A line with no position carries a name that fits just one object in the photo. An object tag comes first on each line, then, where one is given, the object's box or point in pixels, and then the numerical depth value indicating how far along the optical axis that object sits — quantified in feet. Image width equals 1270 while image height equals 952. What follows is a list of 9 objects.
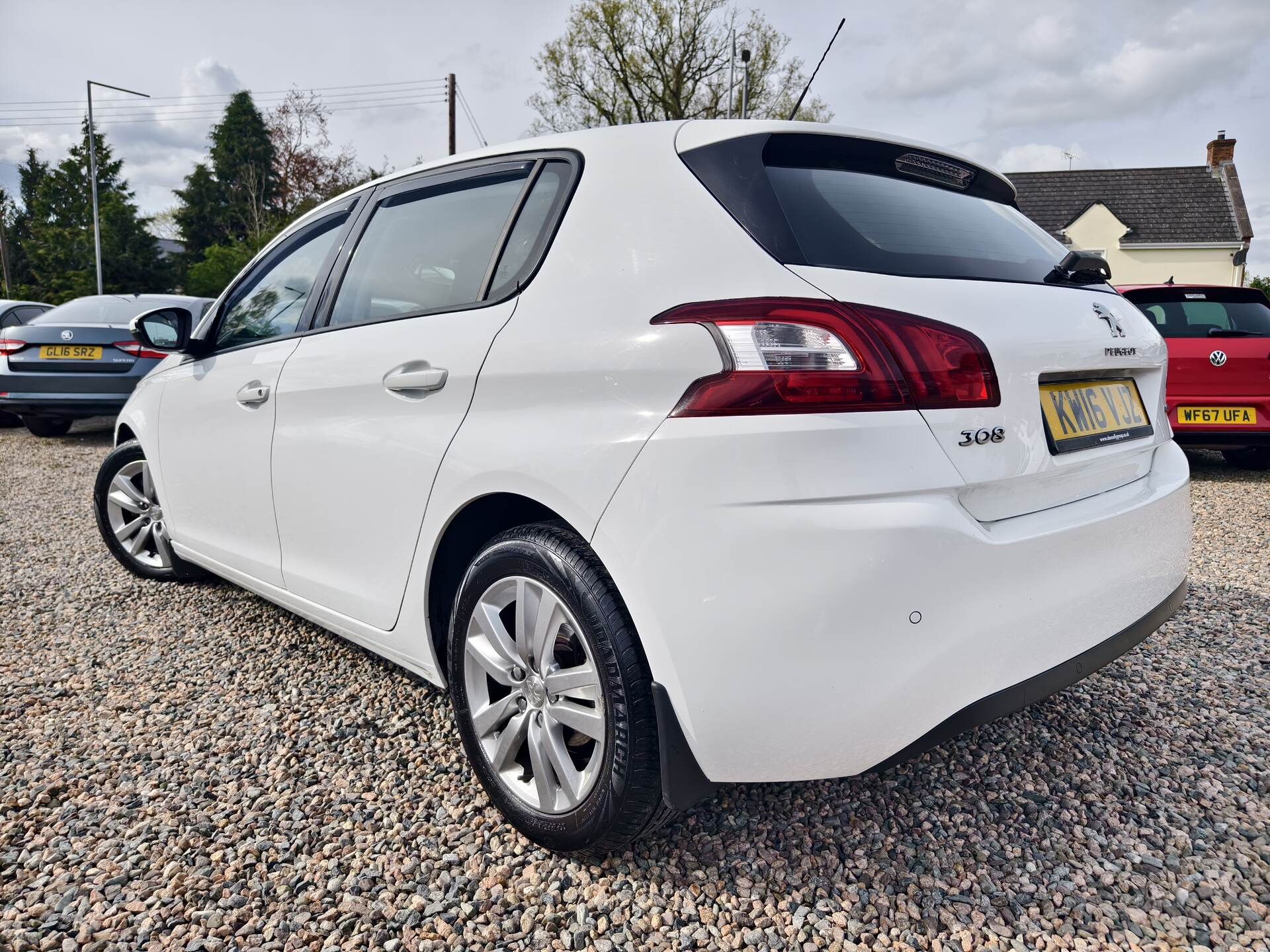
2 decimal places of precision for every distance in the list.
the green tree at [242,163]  141.38
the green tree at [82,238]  115.34
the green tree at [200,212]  143.74
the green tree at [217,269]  104.06
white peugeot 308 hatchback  5.15
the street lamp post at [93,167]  77.36
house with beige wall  96.84
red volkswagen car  21.61
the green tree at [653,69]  103.65
